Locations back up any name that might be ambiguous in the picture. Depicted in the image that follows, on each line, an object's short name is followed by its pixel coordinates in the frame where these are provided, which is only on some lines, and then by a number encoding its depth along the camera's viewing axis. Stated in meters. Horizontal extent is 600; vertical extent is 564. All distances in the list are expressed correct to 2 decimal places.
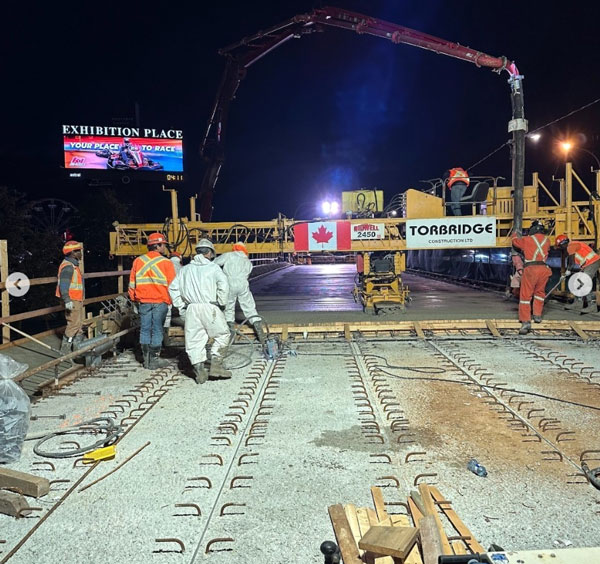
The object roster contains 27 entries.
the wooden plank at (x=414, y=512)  2.72
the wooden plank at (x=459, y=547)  2.47
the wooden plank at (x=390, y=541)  2.25
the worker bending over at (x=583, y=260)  9.25
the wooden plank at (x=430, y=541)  2.20
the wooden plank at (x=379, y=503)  2.80
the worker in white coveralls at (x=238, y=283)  7.63
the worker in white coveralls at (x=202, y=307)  5.94
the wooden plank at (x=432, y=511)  2.48
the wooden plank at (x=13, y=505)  2.92
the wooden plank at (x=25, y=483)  3.12
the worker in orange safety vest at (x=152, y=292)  6.59
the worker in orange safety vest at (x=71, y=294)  6.82
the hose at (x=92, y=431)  3.85
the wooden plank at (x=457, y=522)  2.51
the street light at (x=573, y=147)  23.89
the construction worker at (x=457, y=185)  9.92
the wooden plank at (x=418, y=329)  8.37
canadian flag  9.86
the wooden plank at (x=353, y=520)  2.59
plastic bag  3.60
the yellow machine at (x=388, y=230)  9.81
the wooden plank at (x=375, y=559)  2.31
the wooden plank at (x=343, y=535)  2.39
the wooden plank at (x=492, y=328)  8.38
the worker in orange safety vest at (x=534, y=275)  8.27
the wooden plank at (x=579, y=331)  8.00
